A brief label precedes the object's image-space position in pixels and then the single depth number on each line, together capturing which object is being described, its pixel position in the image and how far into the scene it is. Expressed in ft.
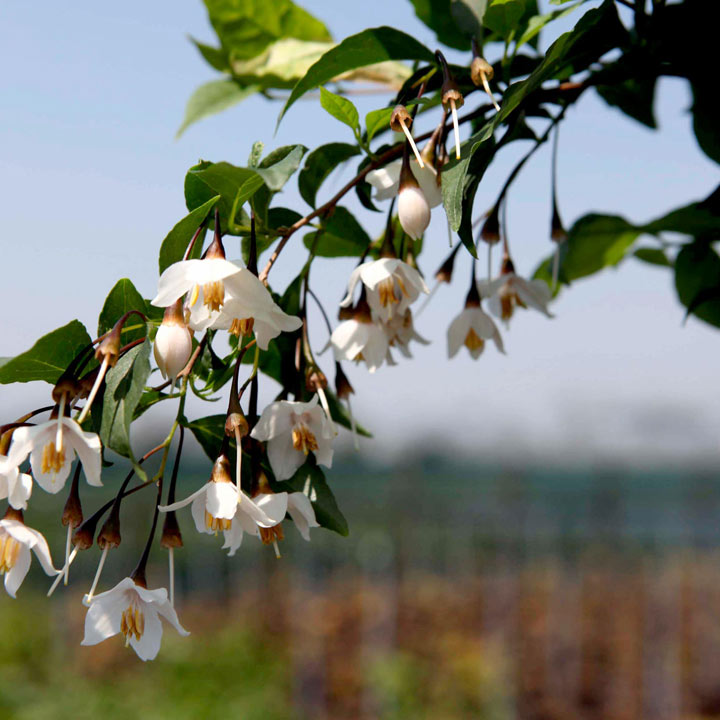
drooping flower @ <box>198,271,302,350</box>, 2.02
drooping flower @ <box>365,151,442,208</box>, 2.12
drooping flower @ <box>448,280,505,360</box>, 2.42
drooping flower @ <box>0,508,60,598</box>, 2.04
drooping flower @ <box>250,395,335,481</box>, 2.10
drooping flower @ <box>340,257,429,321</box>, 2.16
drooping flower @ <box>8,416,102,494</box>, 1.96
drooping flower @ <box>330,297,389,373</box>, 2.24
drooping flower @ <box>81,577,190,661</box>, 2.07
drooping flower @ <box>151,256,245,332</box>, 2.01
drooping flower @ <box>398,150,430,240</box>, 2.09
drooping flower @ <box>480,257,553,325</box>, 2.48
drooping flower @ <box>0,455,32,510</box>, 1.99
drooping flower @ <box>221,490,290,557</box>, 2.05
